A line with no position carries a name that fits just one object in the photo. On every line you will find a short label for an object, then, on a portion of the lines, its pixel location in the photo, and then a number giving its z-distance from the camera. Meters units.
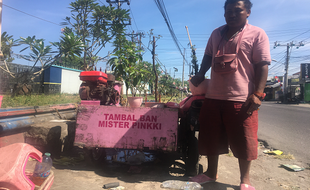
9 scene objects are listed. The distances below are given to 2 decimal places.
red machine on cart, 2.20
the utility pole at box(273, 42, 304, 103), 27.09
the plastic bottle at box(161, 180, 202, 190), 1.94
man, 1.77
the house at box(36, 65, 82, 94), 11.59
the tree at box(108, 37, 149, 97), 4.01
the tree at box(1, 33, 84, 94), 6.16
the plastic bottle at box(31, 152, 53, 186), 1.82
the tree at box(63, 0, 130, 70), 9.09
